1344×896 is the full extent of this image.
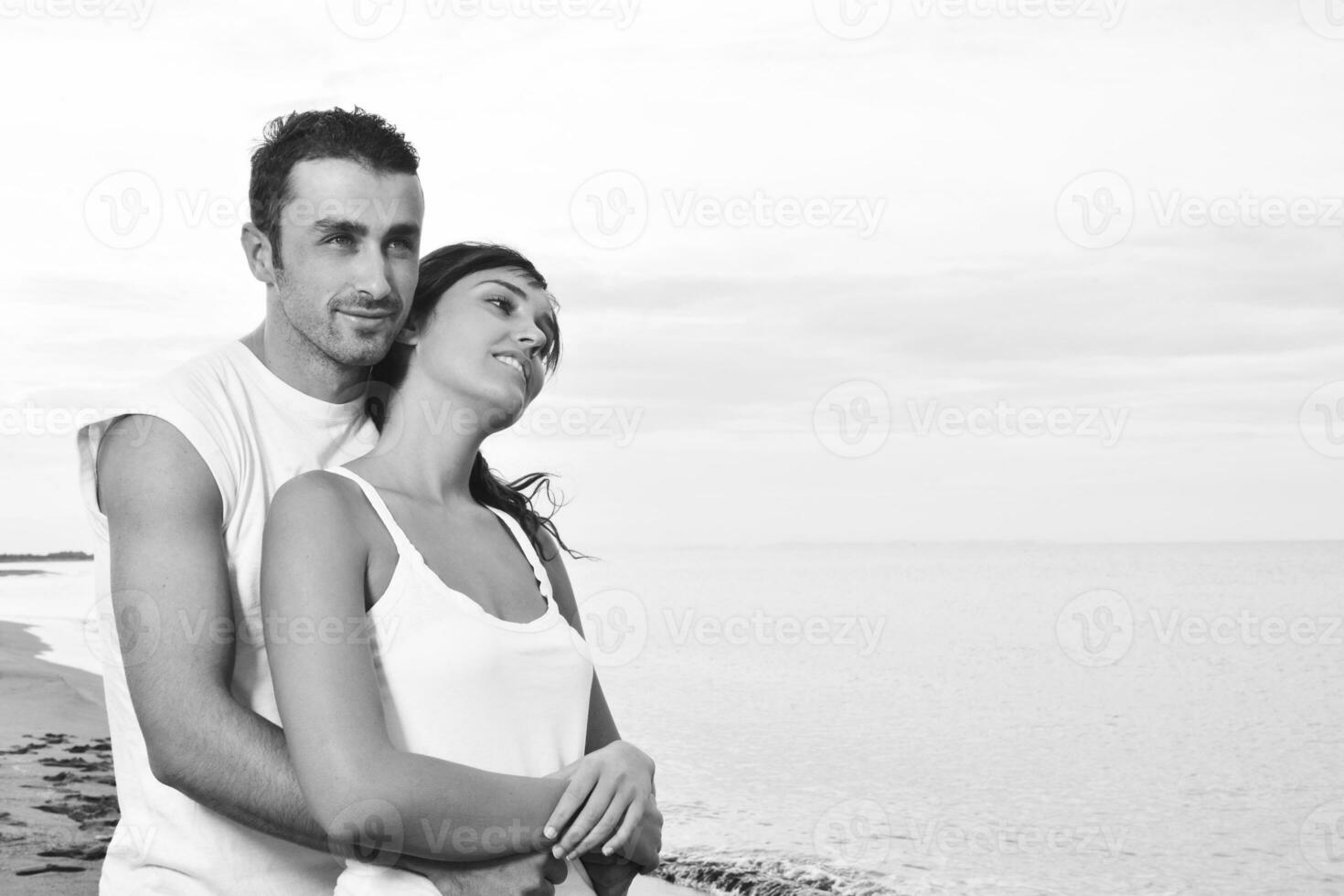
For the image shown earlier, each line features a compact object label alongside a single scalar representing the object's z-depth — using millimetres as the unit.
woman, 2893
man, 2988
